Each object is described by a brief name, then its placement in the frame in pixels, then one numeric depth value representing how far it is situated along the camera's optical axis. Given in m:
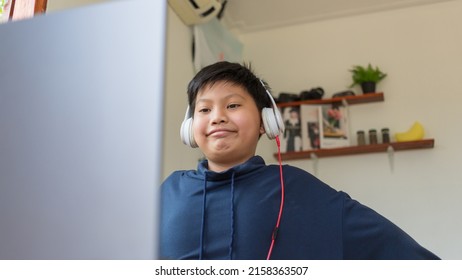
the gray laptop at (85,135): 0.33
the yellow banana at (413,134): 2.14
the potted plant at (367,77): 2.29
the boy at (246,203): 0.68
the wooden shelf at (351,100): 2.27
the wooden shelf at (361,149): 2.14
